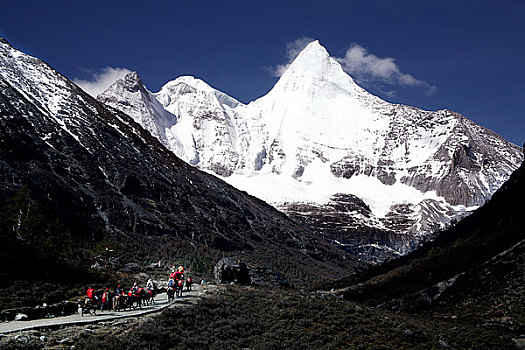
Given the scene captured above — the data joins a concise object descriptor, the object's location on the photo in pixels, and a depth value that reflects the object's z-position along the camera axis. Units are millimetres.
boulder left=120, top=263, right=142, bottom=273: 69788
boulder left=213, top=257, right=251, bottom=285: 51031
